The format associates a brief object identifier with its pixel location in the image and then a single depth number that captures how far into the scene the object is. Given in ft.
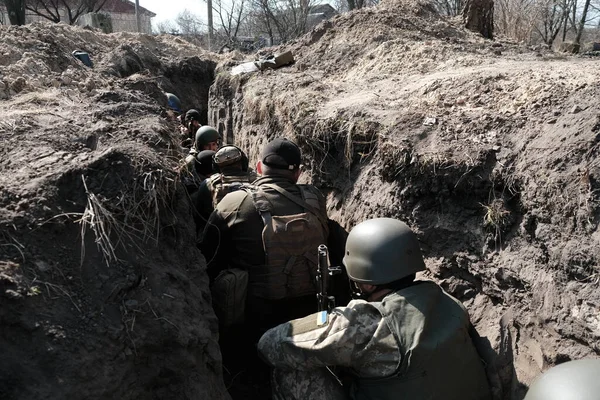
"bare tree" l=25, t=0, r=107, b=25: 94.00
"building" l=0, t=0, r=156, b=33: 116.78
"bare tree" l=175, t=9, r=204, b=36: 126.88
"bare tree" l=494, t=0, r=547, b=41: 37.32
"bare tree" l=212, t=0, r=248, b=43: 113.19
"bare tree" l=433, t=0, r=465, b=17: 81.70
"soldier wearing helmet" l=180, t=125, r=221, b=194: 23.20
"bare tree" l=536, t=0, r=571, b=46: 71.14
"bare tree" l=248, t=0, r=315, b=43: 95.35
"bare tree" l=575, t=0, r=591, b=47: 95.77
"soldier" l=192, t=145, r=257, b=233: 16.51
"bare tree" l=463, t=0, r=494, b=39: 32.58
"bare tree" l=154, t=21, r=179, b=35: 145.04
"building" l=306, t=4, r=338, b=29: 126.21
